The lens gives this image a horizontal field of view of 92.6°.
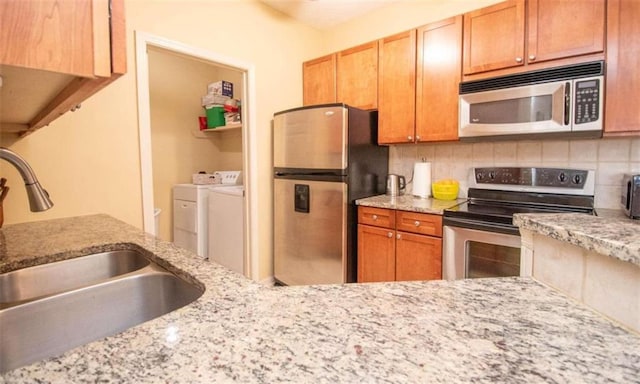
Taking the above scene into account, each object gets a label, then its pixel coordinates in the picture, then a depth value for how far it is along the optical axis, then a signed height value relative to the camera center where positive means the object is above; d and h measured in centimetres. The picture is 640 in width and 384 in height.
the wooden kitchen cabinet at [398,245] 206 -53
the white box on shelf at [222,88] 344 +97
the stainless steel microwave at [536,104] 170 +41
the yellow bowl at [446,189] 242 -13
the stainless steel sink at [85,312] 72 -36
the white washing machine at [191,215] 320 -44
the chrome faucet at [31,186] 76 -3
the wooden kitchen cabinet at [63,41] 41 +20
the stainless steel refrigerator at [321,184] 237 -9
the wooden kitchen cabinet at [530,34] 171 +84
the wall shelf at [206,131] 334 +52
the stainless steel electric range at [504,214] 180 -25
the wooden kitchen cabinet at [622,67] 160 +55
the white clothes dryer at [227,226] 282 -50
